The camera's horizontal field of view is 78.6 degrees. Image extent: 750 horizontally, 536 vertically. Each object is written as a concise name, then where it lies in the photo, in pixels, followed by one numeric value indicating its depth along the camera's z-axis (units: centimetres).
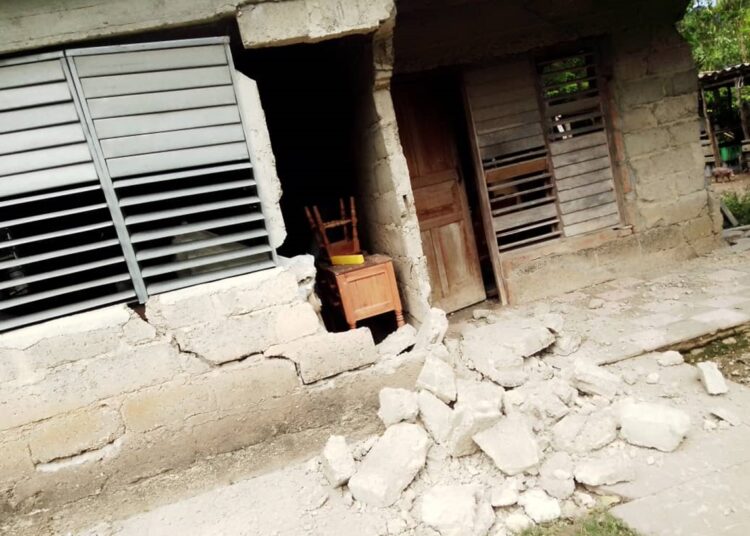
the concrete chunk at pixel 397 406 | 290
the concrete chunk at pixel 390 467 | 253
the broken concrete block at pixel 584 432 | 262
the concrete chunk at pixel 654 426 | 253
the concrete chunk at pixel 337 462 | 267
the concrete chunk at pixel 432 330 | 329
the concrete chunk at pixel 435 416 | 277
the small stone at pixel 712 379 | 288
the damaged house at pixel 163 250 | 264
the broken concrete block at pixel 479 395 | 271
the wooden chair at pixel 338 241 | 386
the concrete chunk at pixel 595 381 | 296
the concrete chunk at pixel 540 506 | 229
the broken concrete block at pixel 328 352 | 301
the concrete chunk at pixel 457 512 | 226
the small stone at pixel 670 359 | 328
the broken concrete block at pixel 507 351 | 321
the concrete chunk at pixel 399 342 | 328
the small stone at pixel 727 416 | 264
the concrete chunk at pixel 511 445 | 250
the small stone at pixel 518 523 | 228
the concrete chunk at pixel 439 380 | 295
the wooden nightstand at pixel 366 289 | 354
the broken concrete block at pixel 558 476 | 239
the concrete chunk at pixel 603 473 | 238
